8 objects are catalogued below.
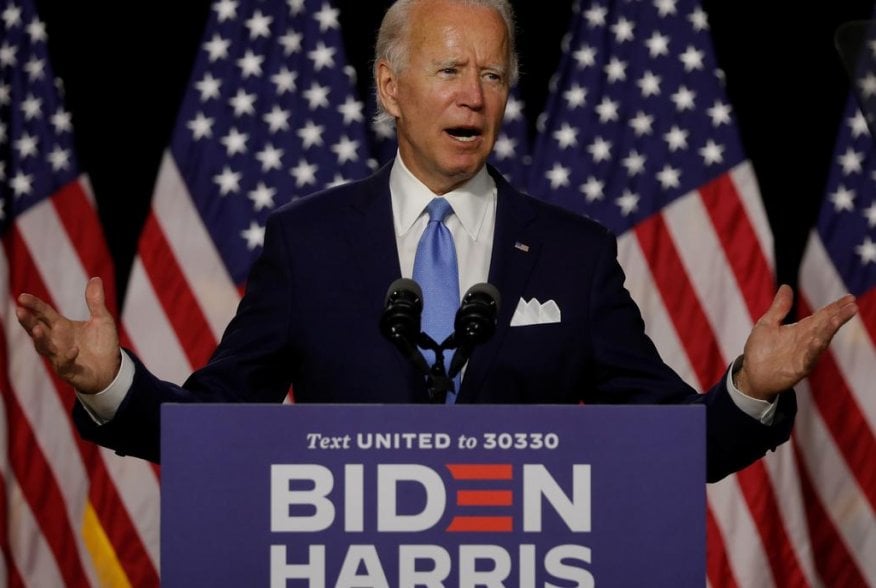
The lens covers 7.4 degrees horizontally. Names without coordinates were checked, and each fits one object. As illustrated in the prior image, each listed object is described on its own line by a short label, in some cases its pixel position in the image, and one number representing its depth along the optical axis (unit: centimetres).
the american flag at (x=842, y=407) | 1110
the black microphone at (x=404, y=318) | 858
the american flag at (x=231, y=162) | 1117
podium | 845
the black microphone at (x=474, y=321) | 859
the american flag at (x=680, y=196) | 1106
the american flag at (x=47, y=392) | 1106
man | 892
